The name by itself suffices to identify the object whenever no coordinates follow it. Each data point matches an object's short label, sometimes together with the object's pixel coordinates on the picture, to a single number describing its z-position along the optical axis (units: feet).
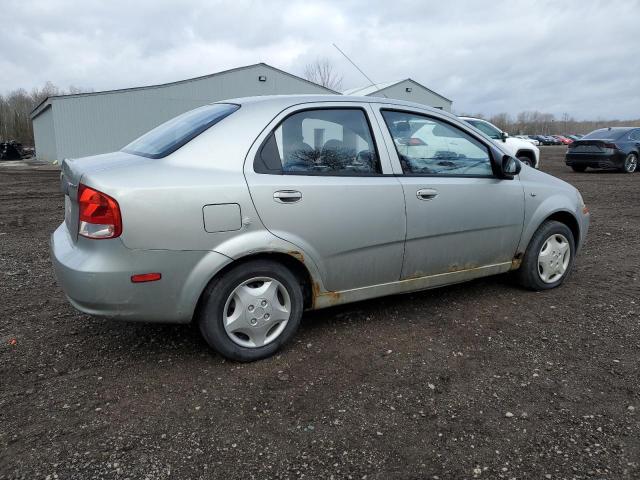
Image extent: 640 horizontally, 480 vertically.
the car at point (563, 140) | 194.31
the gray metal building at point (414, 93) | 97.45
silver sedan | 8.87
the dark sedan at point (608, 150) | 49.78
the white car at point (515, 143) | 44.10
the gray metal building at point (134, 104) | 77.77
